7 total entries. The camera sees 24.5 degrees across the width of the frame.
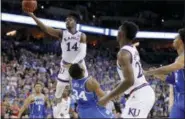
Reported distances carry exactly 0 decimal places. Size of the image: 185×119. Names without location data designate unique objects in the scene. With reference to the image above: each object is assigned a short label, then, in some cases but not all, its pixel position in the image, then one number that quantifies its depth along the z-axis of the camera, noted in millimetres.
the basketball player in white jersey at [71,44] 8664
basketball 7922
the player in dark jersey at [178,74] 5289
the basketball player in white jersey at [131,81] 4859
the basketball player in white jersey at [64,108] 12703
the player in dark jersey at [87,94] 6188
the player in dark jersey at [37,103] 10770
